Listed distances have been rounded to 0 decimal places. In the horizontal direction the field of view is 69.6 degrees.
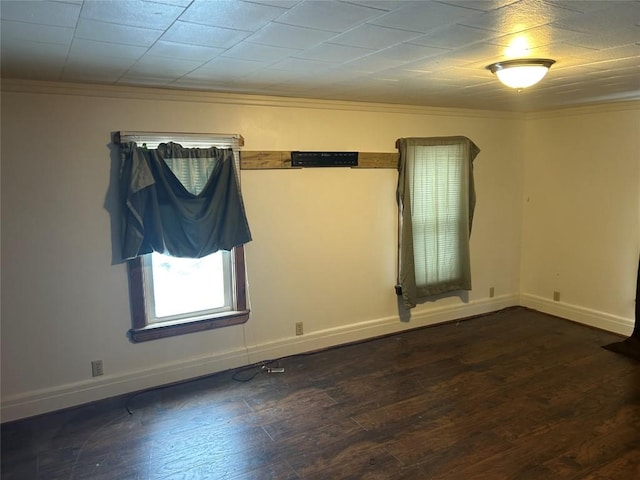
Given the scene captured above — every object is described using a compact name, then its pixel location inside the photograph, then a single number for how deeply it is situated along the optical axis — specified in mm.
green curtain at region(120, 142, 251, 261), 3307
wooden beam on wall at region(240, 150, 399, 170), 3812
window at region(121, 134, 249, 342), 3514
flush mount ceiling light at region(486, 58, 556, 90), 2623
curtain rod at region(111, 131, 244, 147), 3307
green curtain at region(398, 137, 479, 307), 4594
